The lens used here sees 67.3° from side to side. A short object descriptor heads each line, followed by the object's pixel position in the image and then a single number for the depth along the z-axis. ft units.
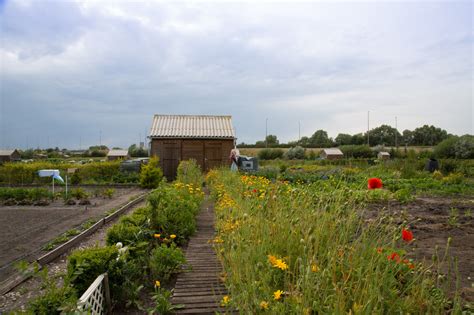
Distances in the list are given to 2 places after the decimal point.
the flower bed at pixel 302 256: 6.63
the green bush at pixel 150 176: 53.31
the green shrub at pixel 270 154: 139.74
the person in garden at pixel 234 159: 53.26
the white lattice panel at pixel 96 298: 8.57
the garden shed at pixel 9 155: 149.59
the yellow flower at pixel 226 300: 7.48
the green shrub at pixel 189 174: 34.65
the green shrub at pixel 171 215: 17.46
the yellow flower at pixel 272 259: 7.19
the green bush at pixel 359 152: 146.41
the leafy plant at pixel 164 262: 12.93
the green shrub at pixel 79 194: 38.34
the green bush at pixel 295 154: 134.51
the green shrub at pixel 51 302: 8.13
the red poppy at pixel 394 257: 7.85
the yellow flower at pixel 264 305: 6.27
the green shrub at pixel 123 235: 14.40
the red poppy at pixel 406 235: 8.10
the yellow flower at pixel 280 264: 6.94
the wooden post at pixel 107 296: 10.92
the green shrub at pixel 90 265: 10.76
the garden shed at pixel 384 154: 118.83
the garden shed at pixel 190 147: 65.62
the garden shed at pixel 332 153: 138.38
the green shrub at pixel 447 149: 110.78
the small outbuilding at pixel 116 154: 162.59
